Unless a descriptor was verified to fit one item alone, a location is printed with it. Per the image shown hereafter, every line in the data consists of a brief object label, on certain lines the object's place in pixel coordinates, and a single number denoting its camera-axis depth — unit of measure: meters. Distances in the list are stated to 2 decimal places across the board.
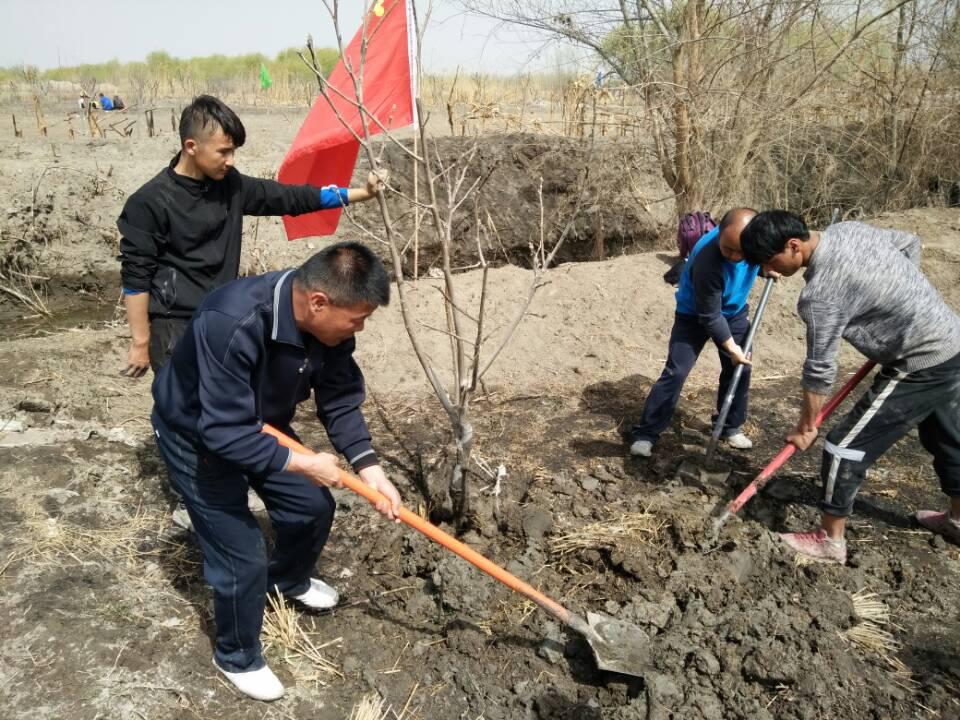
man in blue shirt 3.73
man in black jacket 3.01
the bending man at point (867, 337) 2.85
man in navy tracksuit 2.12
